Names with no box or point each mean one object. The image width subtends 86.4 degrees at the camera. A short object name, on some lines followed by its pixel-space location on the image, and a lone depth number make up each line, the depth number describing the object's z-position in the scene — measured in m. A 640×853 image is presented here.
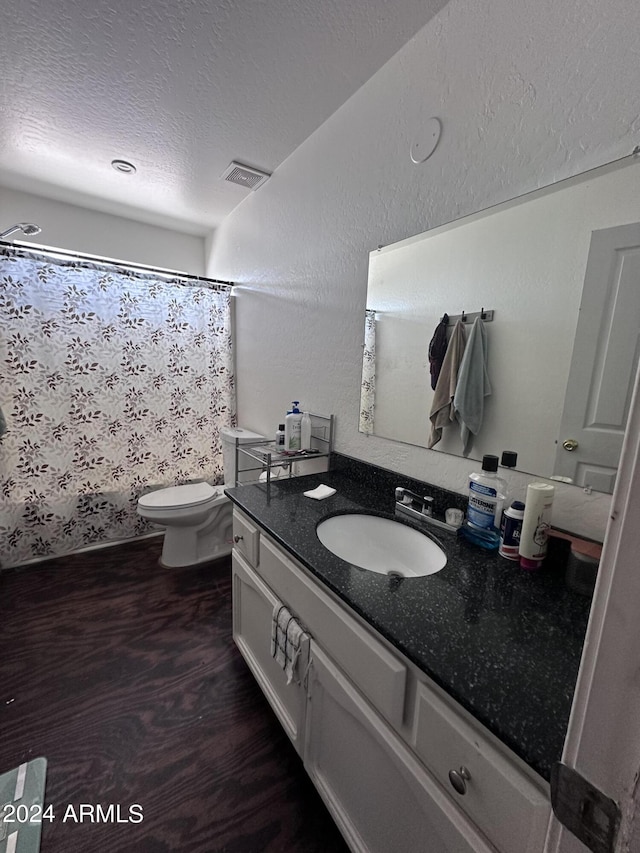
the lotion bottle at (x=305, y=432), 1.66
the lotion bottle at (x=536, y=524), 0.84
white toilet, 2.05
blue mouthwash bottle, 0.96
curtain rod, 2.01
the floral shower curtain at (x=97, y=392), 2.04
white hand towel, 0.94
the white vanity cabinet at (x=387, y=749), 0.51
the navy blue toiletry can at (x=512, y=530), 0.90
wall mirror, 0.80
